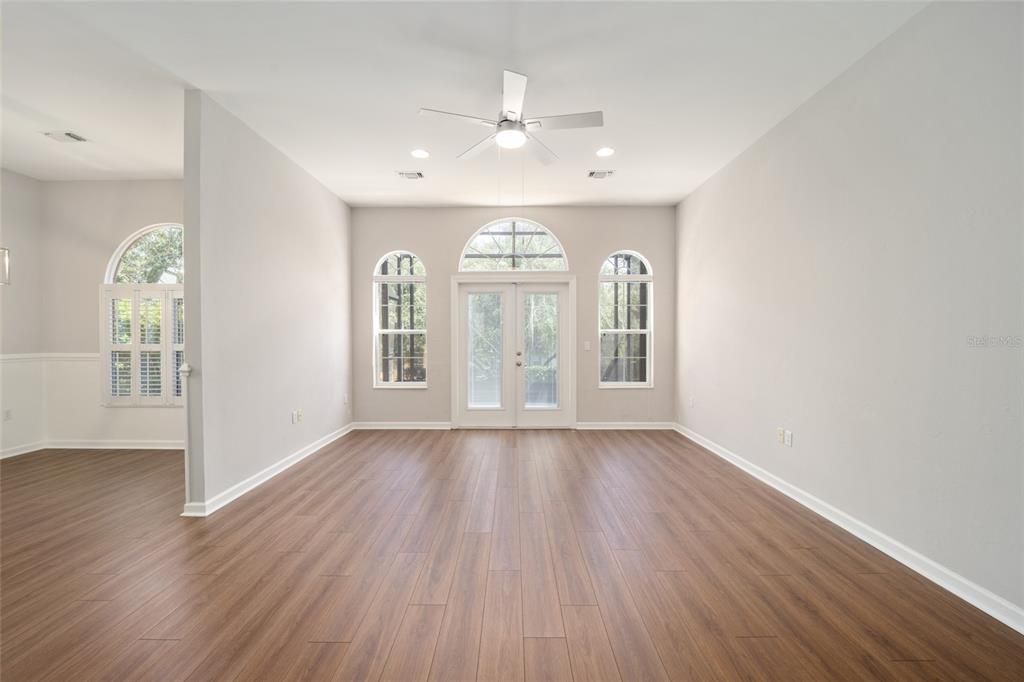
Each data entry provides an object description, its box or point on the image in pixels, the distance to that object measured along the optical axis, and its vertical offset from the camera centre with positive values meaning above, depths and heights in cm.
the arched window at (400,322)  602 +18
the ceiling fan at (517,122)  276 +148
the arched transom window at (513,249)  602 +122
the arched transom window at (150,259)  502 +89
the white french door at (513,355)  596 -28
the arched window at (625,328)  601 +10
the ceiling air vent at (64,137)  380 +178
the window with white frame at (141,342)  482 -8
